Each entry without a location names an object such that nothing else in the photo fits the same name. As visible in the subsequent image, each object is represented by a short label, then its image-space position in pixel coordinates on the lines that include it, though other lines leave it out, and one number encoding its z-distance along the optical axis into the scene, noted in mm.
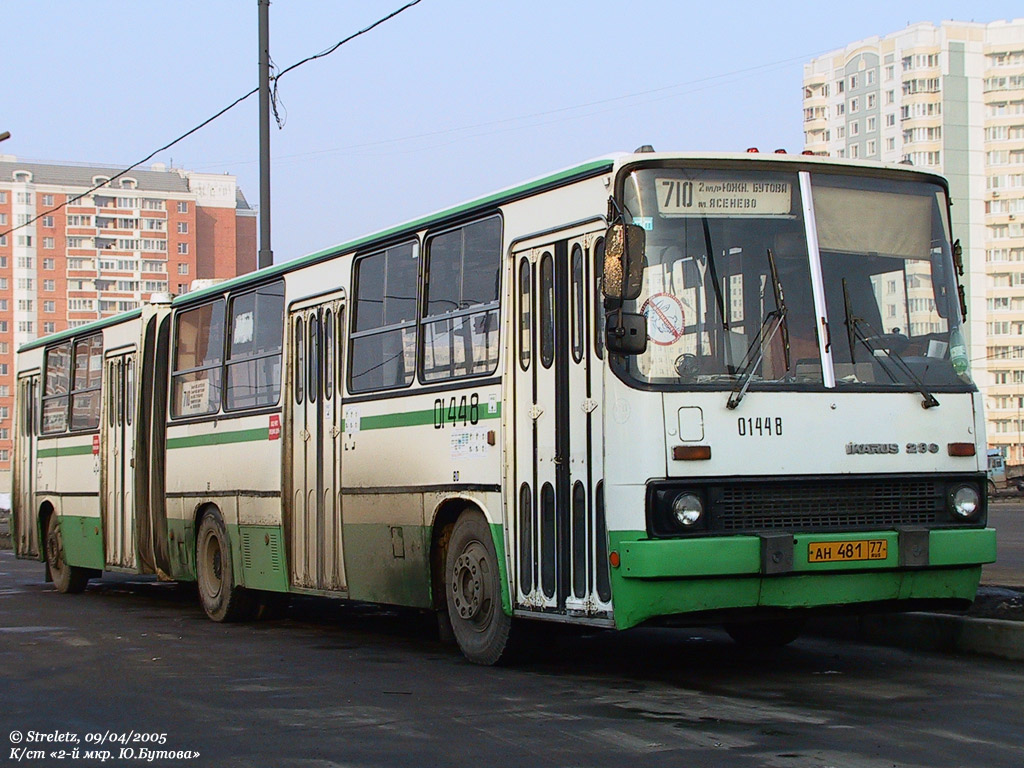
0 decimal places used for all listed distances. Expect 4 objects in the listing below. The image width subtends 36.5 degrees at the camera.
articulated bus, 9031
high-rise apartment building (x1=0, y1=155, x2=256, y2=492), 140875
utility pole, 20422
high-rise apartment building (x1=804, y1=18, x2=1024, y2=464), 131500
